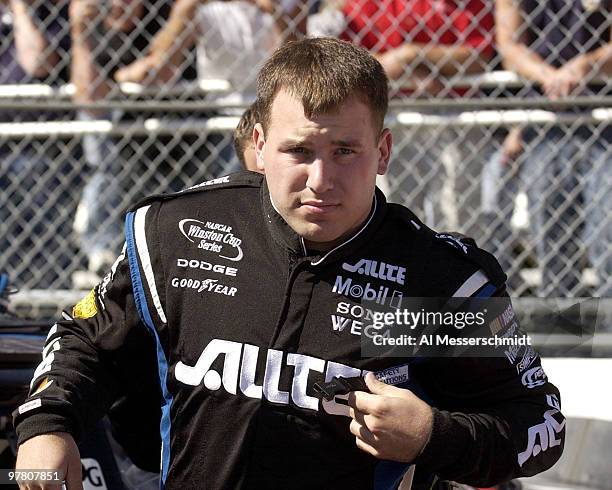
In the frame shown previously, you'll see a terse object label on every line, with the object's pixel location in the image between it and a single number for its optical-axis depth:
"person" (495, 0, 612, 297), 10.52
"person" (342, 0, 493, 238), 10.91
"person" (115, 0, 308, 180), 11.16
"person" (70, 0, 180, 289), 11.51
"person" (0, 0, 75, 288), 11.68
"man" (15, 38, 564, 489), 4.39
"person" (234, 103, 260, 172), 6.23
